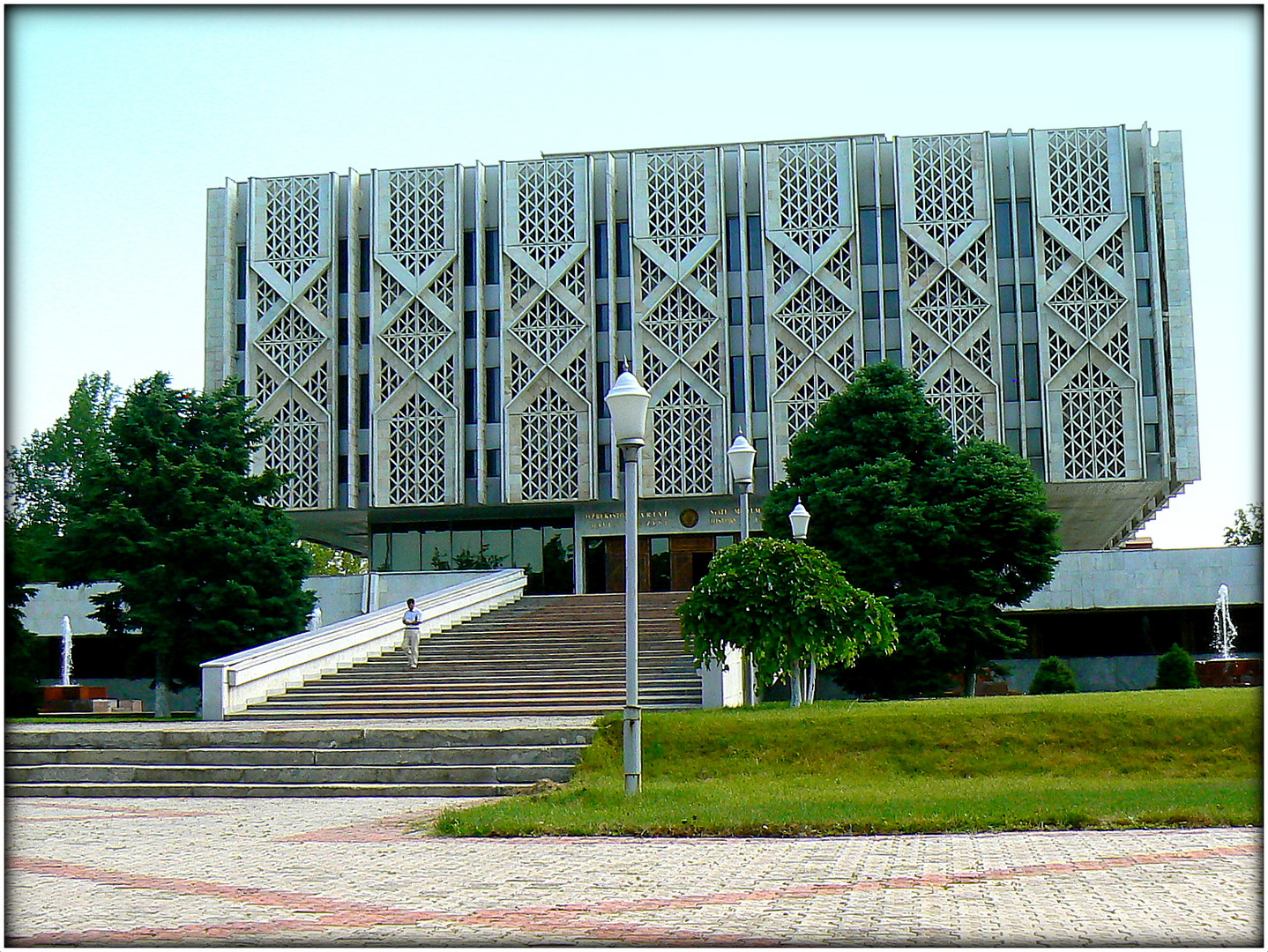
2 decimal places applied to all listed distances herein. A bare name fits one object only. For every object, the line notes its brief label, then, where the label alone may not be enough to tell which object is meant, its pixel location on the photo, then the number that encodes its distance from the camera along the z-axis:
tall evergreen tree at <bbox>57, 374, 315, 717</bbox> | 26.92
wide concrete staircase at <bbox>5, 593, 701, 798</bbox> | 15.51
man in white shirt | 25.00
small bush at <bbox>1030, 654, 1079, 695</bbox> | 30.45
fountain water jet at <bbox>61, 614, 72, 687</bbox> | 38.28
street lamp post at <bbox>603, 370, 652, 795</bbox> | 13.00
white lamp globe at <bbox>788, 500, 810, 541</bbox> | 22.88
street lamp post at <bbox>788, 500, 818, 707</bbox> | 22.69
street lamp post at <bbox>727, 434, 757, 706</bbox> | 19.48
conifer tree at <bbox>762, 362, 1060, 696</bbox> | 27.77
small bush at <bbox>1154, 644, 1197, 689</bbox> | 29.56
